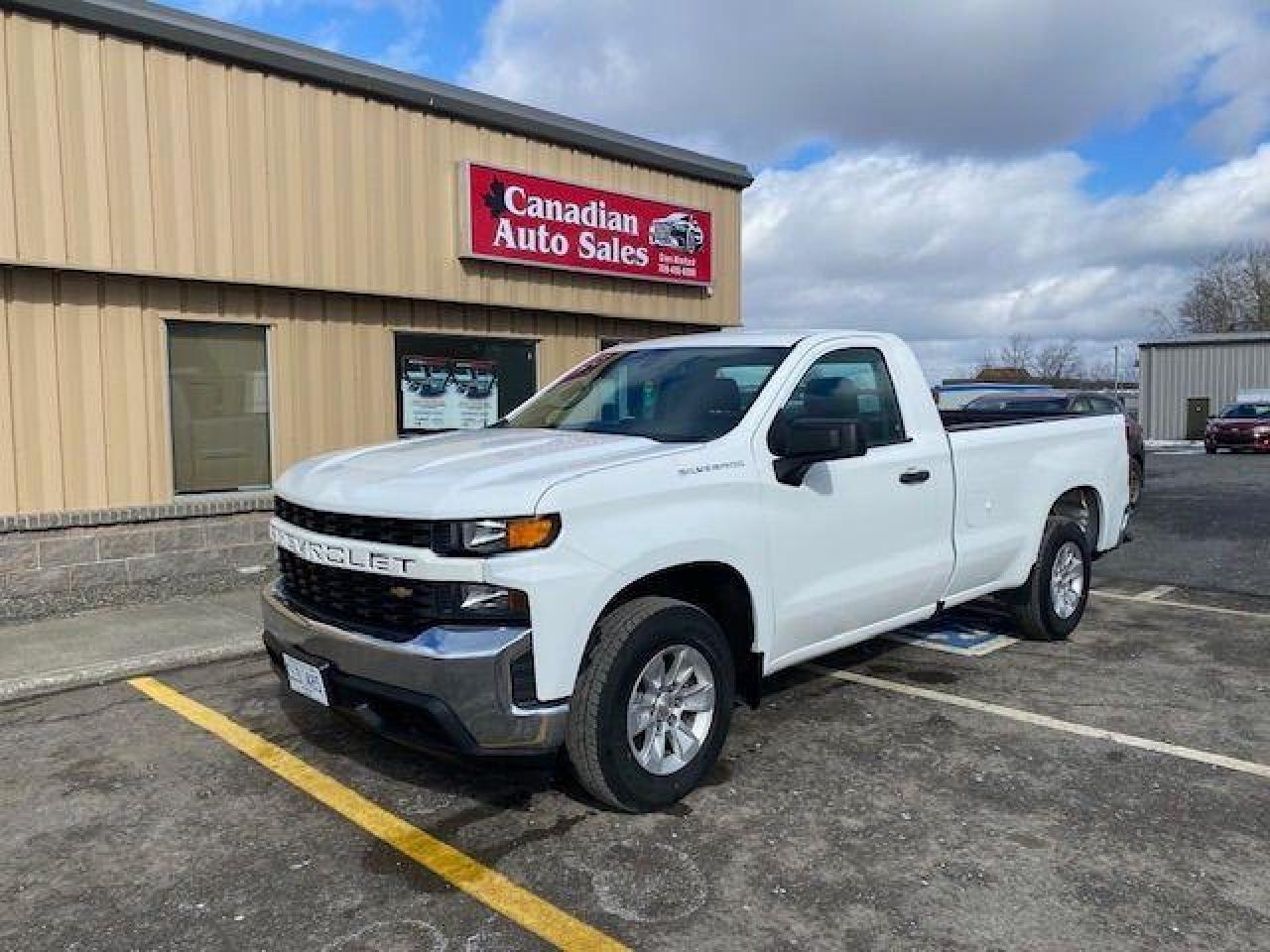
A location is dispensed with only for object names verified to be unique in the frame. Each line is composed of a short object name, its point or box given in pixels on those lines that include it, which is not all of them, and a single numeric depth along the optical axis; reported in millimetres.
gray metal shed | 37250
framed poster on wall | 9984
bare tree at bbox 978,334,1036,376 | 81050
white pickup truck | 3521
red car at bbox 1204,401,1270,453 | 27812
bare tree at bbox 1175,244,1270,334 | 55375
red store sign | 10039
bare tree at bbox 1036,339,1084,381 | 82562
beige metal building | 7508
